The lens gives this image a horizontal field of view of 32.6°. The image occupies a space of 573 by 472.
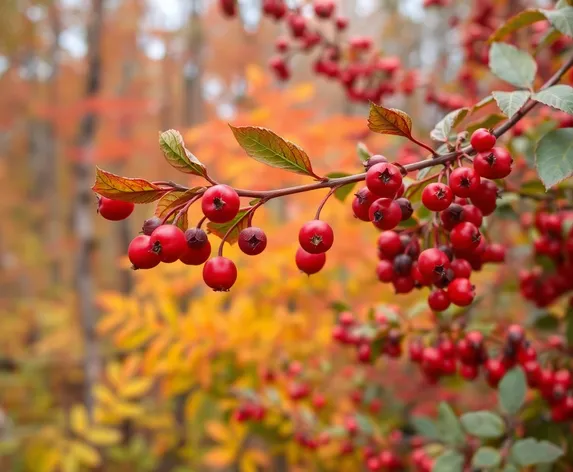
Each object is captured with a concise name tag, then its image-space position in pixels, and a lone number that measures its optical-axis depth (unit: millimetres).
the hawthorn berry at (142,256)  245
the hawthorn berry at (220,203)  244
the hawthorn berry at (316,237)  255
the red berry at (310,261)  271
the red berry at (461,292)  263
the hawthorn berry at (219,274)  255
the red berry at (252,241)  253
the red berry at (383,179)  246
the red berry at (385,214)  252
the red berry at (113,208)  254
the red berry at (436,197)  249
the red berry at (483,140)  251
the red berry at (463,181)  251
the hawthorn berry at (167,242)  242
